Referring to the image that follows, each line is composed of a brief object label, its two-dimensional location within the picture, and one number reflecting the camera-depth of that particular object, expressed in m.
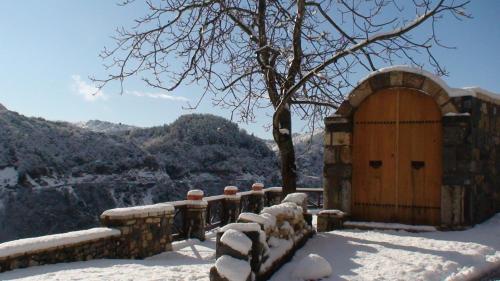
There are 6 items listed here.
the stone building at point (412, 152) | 8.91
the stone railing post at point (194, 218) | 11.36
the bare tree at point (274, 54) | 10.03
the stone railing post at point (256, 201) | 14.61
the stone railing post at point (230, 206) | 13.12
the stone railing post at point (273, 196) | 15.72
